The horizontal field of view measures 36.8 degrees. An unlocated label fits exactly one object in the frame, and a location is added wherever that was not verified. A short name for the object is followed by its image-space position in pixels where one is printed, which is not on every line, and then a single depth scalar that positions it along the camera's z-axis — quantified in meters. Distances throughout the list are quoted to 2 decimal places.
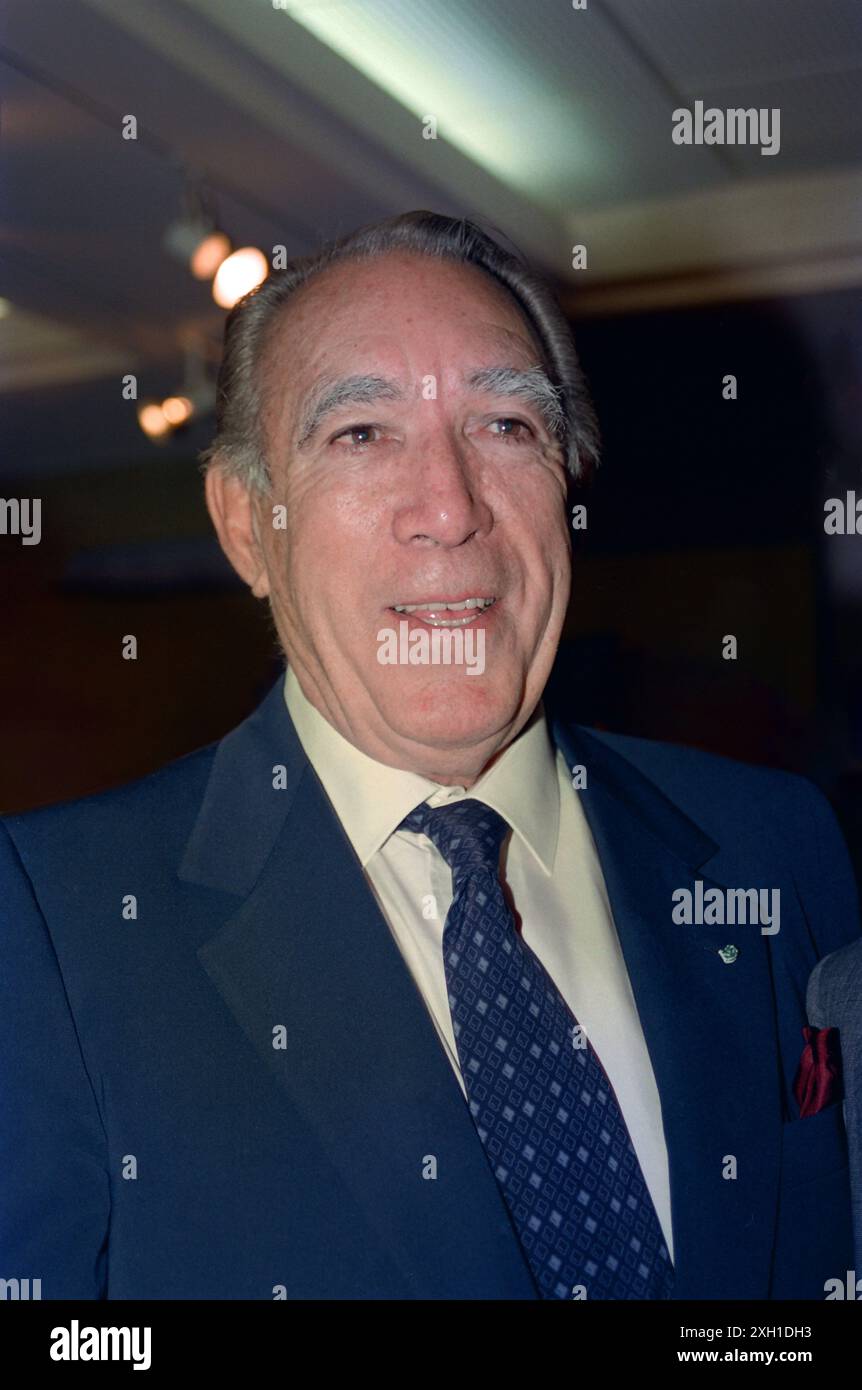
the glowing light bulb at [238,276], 2.19
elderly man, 1.22
